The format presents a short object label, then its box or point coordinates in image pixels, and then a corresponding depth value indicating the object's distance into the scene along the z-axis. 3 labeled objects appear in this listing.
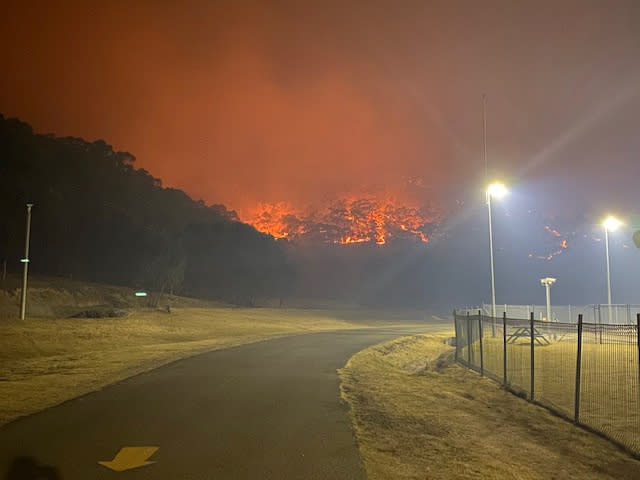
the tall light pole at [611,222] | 45.97
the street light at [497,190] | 33.81
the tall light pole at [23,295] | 35.77
